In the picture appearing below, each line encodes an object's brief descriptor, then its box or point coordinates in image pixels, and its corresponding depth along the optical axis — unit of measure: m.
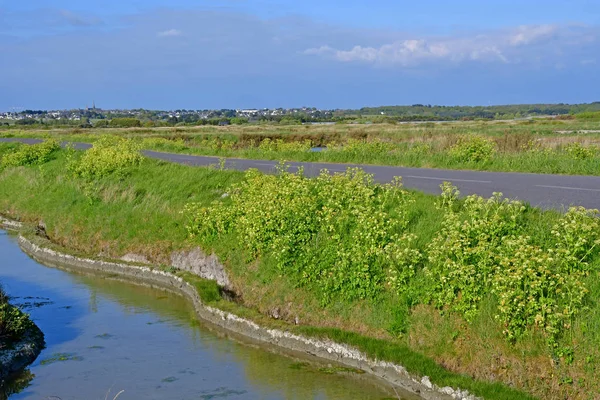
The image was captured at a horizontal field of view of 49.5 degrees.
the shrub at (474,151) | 25.95
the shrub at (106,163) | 27.16
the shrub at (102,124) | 112.24
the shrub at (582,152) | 24.93
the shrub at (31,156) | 35.65
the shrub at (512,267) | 10.31
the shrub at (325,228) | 13.10
